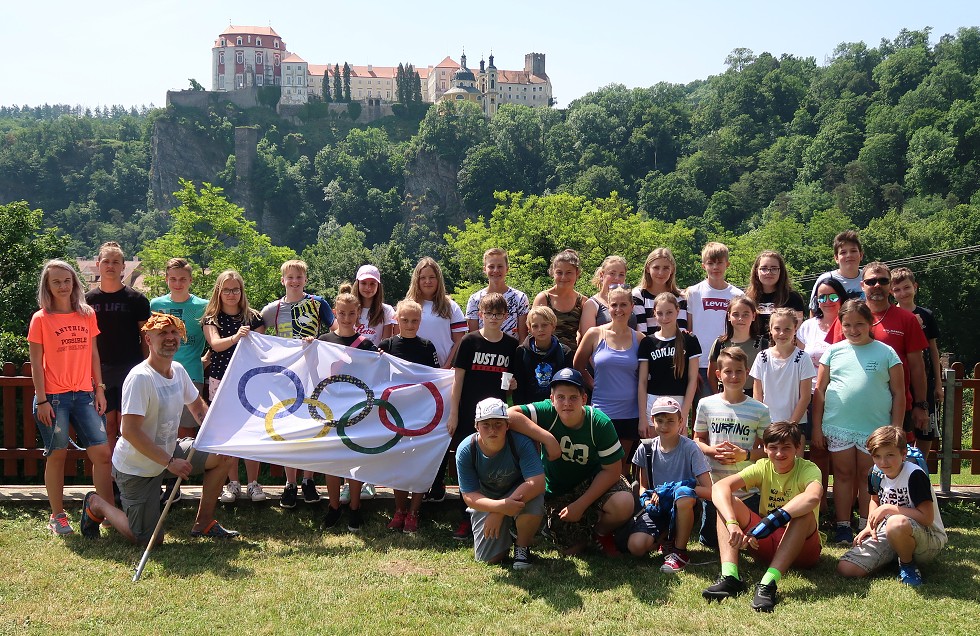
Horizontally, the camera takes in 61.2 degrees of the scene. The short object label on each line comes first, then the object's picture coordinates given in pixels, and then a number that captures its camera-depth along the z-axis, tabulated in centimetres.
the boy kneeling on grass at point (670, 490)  570
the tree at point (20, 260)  2460
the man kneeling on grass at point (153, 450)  587
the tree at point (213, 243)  4144
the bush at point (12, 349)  1678
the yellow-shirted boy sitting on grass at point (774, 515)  520
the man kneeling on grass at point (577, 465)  574
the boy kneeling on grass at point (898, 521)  534
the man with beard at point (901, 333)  641
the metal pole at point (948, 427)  731
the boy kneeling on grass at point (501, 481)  560
